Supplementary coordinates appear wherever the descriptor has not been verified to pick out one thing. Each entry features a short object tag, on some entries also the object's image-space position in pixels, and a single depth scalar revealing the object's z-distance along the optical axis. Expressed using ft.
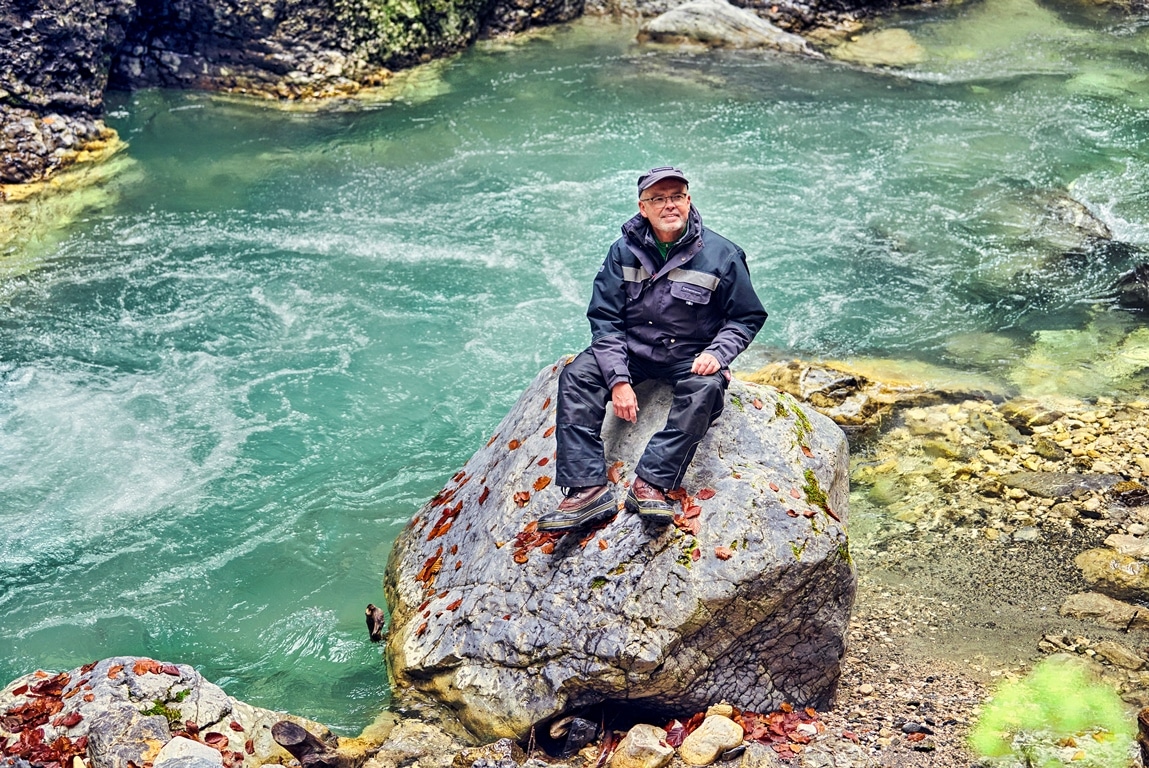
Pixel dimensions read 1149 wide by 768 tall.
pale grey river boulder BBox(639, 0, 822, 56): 60.64
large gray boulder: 19.07
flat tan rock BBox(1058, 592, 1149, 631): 21.65
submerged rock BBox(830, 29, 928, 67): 58.75
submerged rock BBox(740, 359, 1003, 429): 30.78
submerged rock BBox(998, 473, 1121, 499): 26.37
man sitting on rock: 19.54
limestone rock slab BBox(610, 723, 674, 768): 18.39
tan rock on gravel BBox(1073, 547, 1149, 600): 22.66
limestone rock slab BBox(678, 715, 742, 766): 18.51
